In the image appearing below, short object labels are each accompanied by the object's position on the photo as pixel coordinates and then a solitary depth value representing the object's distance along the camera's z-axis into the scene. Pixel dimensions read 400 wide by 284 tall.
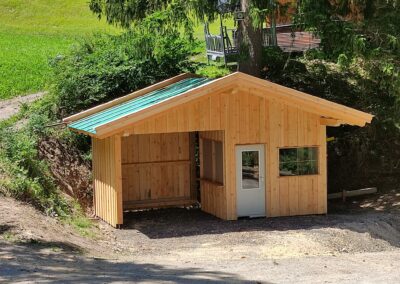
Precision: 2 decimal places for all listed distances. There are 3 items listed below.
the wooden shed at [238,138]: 19.23
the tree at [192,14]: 22.94
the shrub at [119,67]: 24.78
